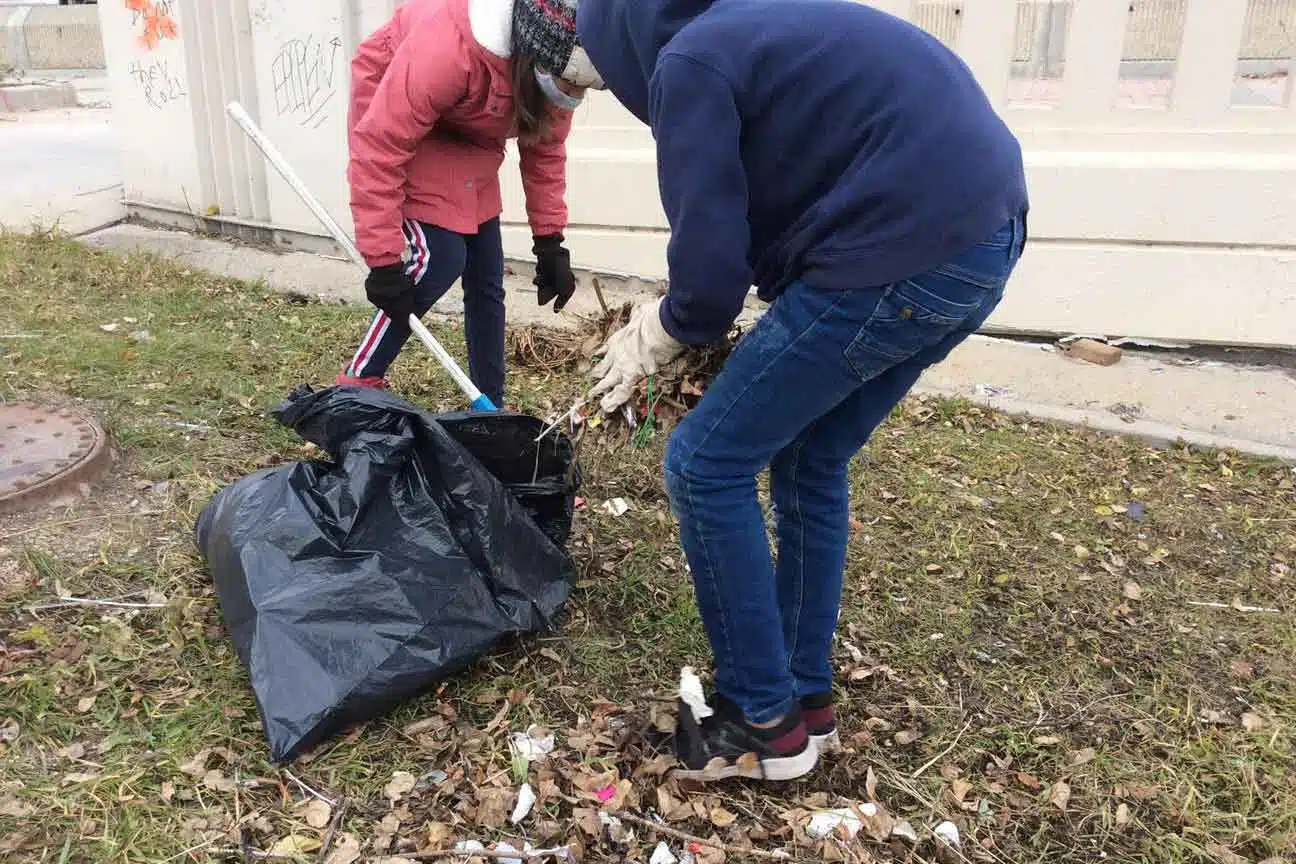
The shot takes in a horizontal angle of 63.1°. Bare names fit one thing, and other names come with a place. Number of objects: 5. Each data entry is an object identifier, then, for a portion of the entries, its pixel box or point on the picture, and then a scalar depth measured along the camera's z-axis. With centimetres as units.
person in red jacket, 272
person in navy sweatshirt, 165
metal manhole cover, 291
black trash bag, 216
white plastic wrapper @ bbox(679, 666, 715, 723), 220
